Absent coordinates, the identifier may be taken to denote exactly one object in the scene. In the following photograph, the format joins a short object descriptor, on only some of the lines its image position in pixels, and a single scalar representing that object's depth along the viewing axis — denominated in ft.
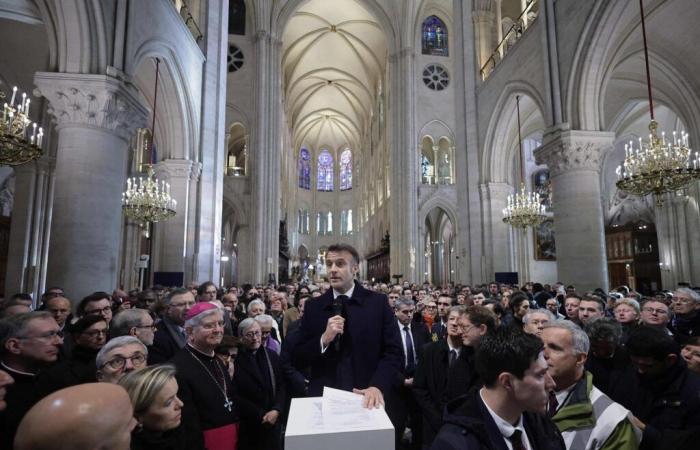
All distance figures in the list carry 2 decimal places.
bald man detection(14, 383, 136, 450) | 3.21
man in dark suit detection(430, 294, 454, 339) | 17.57
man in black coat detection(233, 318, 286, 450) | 10.38
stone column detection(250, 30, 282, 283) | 73.77
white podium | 4.62
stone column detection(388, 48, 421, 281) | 79.46
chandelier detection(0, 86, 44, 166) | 20.46
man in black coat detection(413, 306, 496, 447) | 10.28
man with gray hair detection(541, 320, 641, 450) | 6.54
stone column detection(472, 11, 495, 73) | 49.57
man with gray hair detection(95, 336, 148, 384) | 7.91
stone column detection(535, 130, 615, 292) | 30.96
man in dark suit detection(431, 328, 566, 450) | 5.16
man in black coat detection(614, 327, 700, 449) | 7.49
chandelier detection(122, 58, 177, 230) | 32.15
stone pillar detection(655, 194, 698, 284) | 56.70
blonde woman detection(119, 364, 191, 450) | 6.05
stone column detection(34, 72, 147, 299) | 21.72
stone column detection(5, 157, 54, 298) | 38.65
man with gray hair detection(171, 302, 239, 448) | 8.12
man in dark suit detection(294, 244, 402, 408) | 7.93
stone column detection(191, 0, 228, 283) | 41.37
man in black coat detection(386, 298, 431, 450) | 11.87
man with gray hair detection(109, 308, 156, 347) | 10.48
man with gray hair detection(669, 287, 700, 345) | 15.02
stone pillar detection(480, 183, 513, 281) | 46.73
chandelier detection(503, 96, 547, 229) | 42.32
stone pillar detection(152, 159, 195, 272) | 37.93
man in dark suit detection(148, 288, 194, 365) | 12.14
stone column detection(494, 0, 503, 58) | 49.60
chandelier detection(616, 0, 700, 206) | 25.95
